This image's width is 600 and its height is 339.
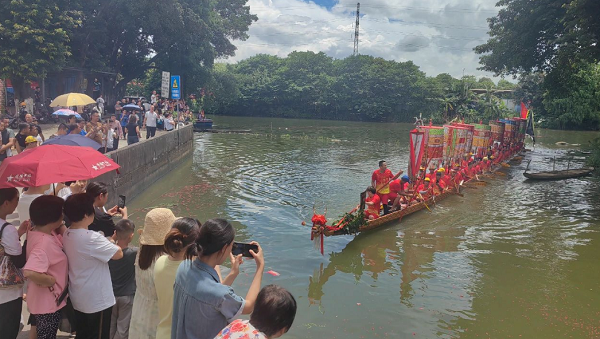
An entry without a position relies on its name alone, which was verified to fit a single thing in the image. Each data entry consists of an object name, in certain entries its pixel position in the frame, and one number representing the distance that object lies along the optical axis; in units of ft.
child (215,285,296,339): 7.79
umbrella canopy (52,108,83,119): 51.19
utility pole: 235.91
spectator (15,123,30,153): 32.40
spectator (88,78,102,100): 109.50
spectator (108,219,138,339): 13.76
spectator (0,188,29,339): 12.64
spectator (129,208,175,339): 11.34
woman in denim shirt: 8.89
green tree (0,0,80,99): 67.10
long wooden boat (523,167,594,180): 67.97
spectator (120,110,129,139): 66.64
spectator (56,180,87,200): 20.85
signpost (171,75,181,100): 66.64
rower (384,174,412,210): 40.32
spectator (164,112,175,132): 77.66
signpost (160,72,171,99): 65.92
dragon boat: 33.01
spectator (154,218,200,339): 10.32
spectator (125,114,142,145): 54.39
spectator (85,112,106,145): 44.88
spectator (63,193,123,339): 12.28
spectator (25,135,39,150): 27.96
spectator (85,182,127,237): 15.42
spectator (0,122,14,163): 34.71
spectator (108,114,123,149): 54.87
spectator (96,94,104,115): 84.33
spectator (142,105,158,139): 64.85
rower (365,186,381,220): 37.06
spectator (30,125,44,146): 32.61
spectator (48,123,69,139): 37.07
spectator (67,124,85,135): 42.38
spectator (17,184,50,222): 17.63
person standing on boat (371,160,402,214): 40.11
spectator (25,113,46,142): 38.81
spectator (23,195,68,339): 11.97
